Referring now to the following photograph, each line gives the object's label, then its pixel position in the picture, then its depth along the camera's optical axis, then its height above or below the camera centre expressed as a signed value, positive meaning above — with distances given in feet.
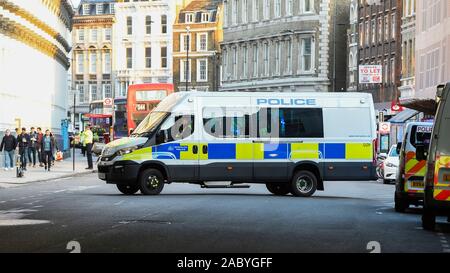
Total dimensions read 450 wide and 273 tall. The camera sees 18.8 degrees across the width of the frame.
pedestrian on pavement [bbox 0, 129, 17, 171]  166.71 -4.39
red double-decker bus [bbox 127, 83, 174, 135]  218.18 +1.73
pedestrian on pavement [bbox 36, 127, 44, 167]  188.27 -4.86
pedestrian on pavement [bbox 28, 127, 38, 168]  183.16 -4.57
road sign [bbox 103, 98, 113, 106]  228.94 +1.30
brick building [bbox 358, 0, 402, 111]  274.98 +14.15
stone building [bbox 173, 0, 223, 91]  446.19 +21.62
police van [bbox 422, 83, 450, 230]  65.92 -2.59
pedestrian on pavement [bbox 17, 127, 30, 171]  168.99 -4.42
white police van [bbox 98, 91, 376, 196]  106.63 -2.64
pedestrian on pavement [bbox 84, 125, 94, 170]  178.09 -4.37
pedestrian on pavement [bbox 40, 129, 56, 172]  174.77 -5.07
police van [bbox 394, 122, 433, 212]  85.71 -4.26
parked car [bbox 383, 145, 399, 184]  157.99 -6.49
